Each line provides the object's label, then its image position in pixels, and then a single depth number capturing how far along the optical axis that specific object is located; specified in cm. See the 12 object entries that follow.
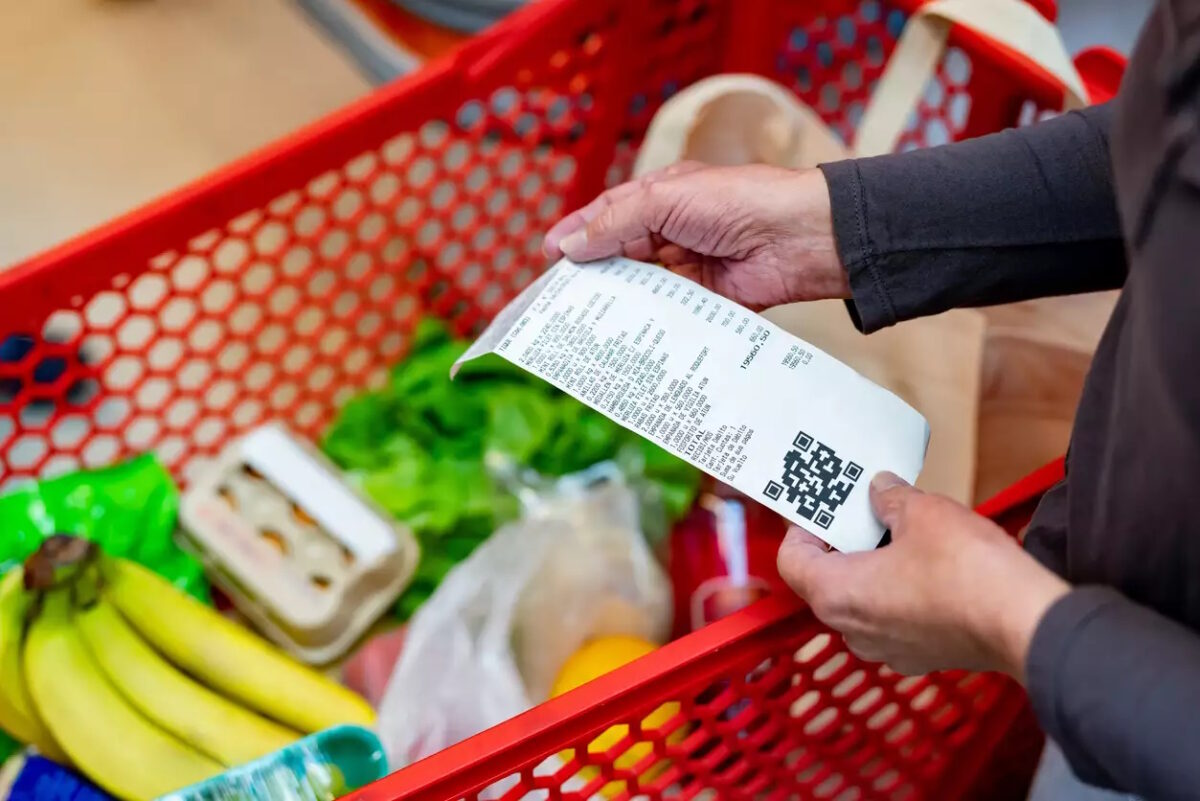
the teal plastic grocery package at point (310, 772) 52
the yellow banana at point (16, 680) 62
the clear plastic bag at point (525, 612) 64
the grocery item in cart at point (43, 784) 61
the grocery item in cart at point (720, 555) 80
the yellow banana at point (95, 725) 61
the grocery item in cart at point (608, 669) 66
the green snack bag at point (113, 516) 72
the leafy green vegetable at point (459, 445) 82
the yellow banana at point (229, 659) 64
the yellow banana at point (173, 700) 61
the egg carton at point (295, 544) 74
